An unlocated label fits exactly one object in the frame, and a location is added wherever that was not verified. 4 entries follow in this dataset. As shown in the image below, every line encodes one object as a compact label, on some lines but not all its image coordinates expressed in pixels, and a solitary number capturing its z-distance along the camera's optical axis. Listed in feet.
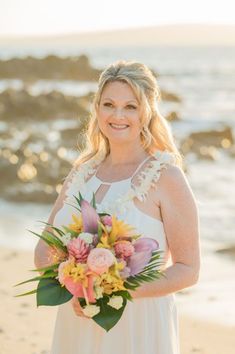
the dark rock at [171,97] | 143.46
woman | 13.53
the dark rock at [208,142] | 73.45
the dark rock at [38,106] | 106.73
